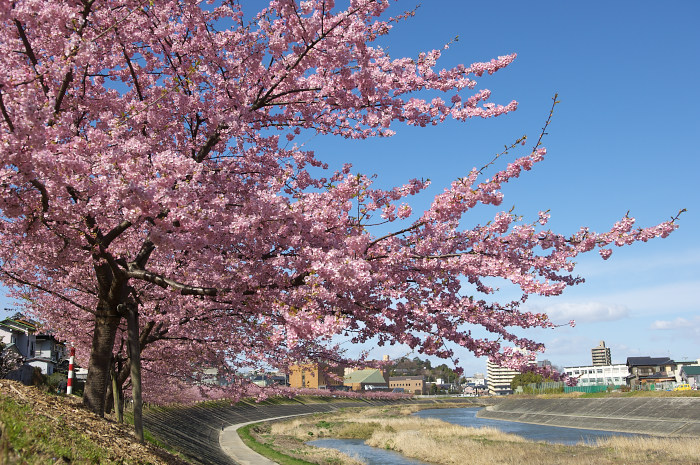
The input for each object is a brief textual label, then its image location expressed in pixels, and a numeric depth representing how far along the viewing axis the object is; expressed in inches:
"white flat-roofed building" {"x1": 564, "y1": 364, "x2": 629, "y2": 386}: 6820.9
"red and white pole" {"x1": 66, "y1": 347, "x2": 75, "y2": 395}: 687.1
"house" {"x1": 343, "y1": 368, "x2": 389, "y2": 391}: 7313.0
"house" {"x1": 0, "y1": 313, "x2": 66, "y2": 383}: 2074.6
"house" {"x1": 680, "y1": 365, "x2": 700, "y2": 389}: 3993.6
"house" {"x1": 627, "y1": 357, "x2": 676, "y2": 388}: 4726.9
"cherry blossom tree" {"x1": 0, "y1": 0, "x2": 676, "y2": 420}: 295.4
